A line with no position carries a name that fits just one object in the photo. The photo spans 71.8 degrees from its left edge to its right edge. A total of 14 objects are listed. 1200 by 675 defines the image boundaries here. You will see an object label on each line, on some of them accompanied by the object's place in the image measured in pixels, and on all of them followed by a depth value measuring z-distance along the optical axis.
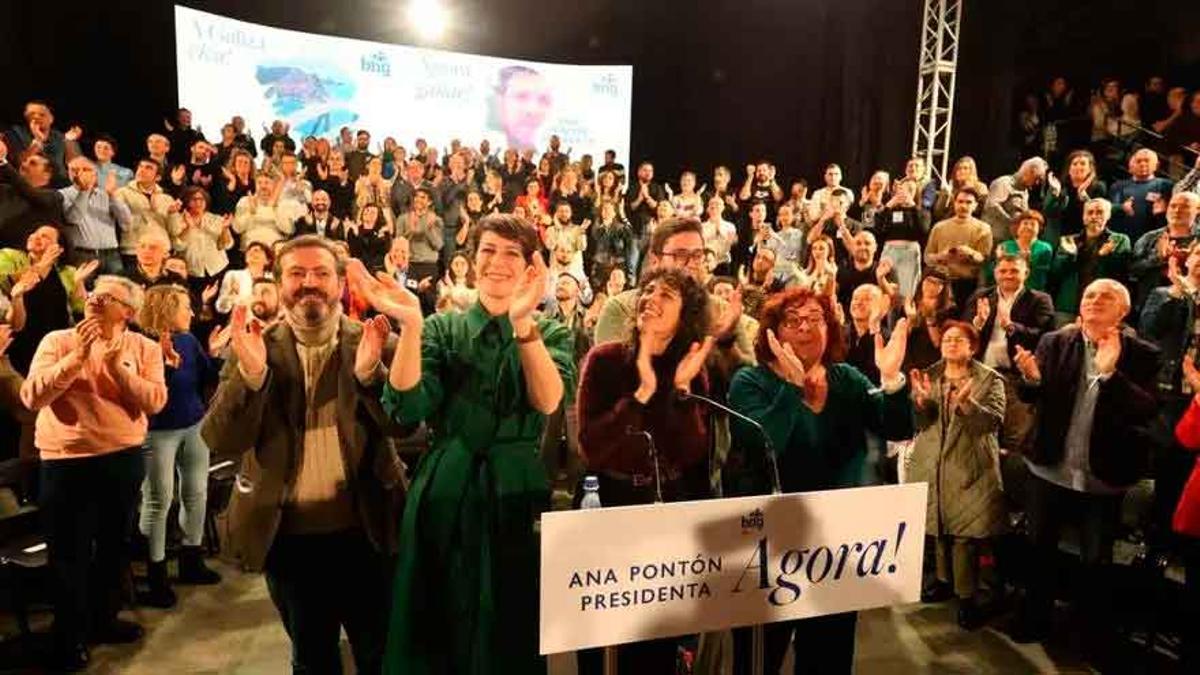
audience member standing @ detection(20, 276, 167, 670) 3.03
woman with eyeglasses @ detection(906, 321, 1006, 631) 3.68
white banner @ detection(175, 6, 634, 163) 8.30
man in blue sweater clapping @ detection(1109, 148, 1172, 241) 5.89
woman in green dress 2.49
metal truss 8.54
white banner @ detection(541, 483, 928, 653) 2.03
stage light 9.88
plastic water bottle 2.31
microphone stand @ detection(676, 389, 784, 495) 2.33
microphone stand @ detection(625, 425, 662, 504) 2.47
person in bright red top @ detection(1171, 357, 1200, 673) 3.23
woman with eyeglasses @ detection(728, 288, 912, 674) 2.86
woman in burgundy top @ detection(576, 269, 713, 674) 2.78
